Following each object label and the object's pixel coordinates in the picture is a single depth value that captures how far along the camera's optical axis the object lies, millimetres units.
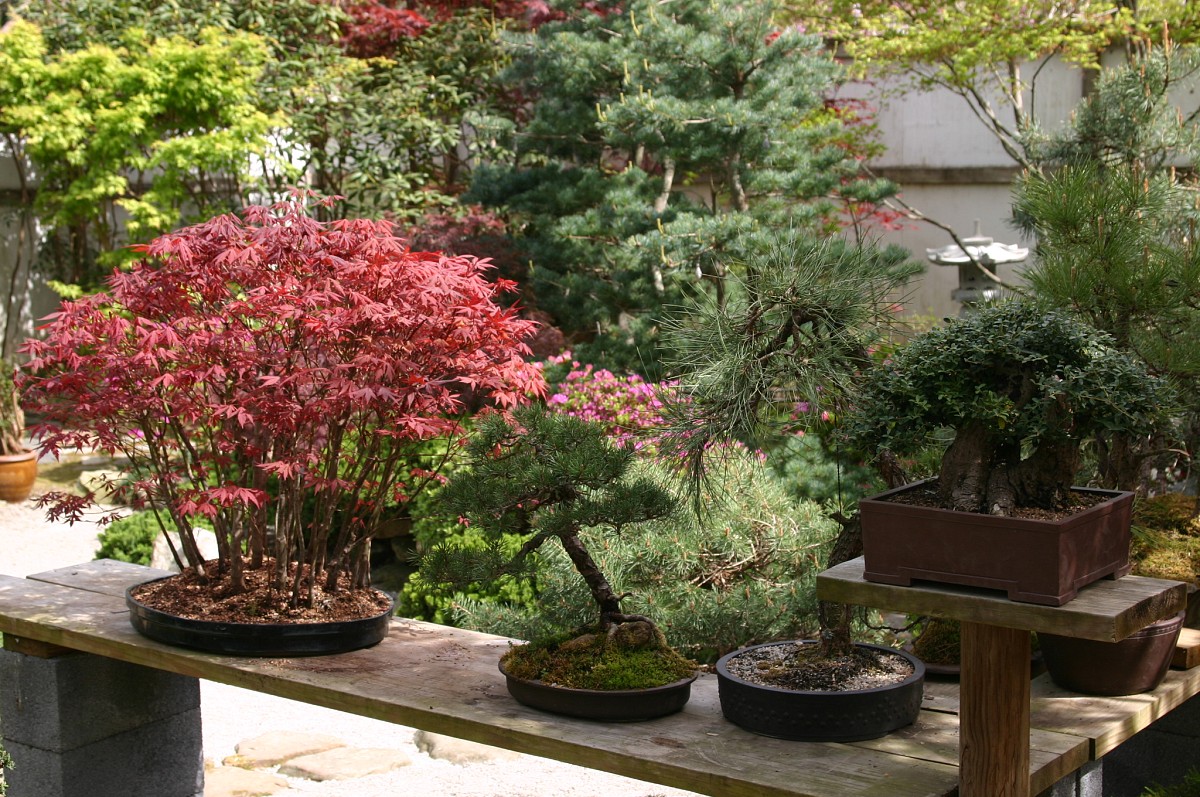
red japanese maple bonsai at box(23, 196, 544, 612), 2764
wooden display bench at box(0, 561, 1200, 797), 2039
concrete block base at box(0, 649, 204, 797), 3250
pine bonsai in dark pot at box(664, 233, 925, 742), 2238
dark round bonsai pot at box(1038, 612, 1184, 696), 2465
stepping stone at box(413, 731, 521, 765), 4438
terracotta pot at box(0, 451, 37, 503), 8398
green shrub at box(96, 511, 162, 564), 6312
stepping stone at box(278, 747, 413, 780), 4238
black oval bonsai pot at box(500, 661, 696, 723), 2348
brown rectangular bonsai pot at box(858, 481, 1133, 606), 1871
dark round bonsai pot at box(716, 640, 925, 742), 2209
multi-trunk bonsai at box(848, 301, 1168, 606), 1938
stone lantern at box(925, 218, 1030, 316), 6547
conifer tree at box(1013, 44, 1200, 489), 2924
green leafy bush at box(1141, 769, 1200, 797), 3020
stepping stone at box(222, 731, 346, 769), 4355
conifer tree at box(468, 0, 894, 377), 6344
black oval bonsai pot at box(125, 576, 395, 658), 2791
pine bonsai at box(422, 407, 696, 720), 2383
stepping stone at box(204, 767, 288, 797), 4031
